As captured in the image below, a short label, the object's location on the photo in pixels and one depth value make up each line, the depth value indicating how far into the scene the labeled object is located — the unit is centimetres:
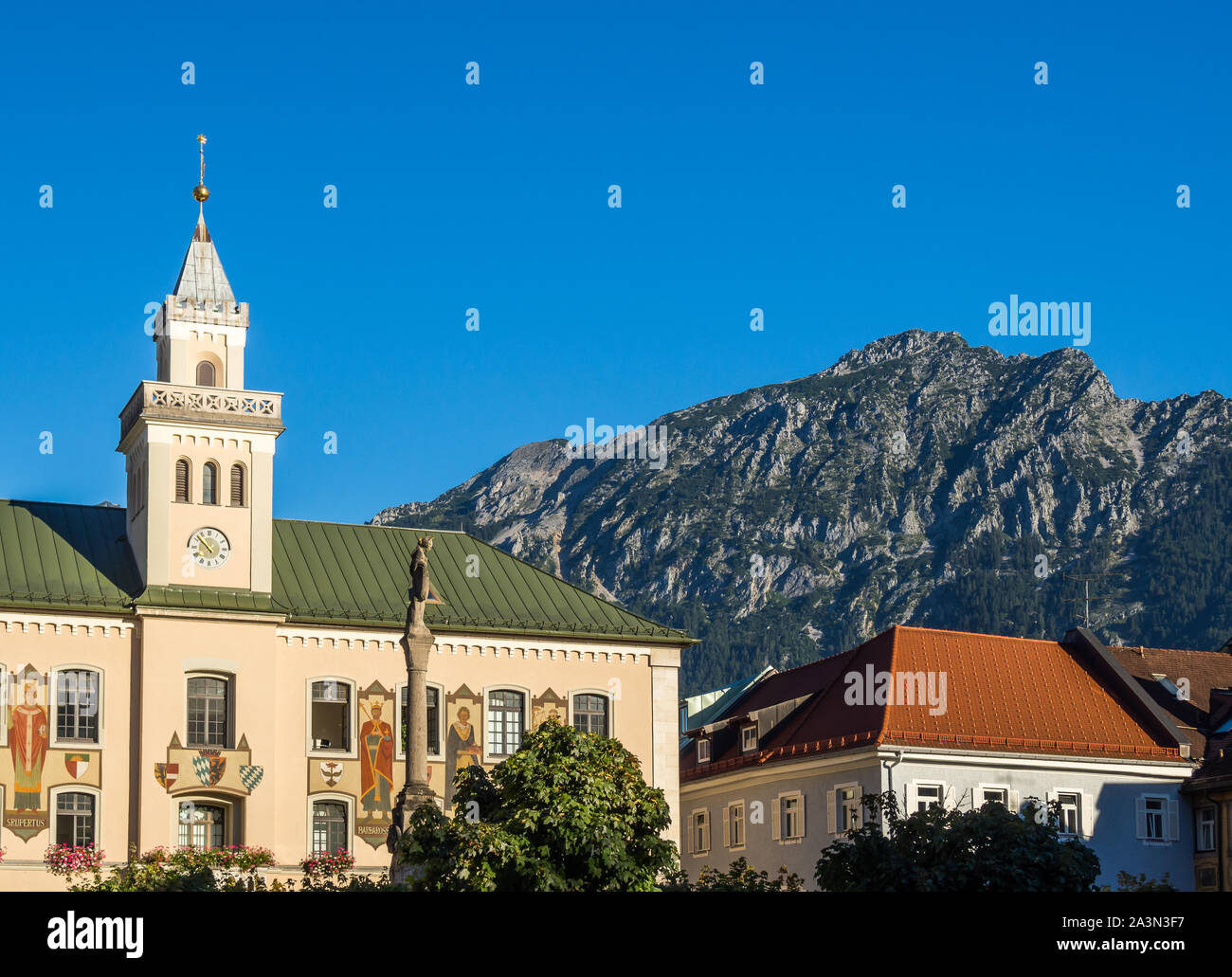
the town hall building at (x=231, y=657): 5647
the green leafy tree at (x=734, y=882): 3938
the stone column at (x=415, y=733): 4322
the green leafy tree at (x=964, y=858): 3666
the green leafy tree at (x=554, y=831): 3753
